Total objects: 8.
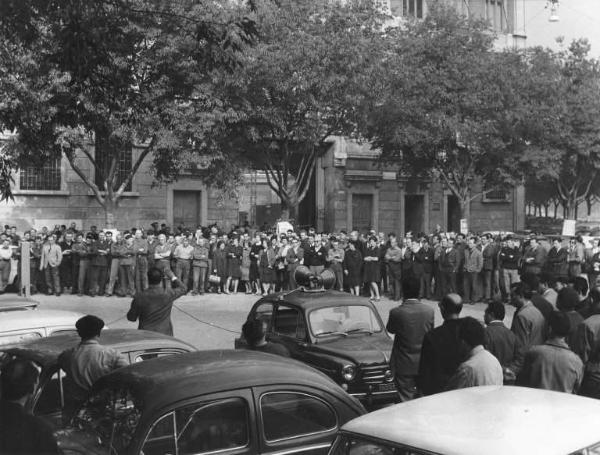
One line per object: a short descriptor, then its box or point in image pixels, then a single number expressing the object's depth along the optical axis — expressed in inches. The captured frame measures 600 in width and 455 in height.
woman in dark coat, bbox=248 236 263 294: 835.4
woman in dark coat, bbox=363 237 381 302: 808.3
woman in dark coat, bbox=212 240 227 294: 832.3
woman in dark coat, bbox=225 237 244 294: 829.8
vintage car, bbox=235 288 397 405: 335.6
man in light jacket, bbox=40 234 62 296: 777.6
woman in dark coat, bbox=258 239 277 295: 819.4
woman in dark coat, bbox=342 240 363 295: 804.0
